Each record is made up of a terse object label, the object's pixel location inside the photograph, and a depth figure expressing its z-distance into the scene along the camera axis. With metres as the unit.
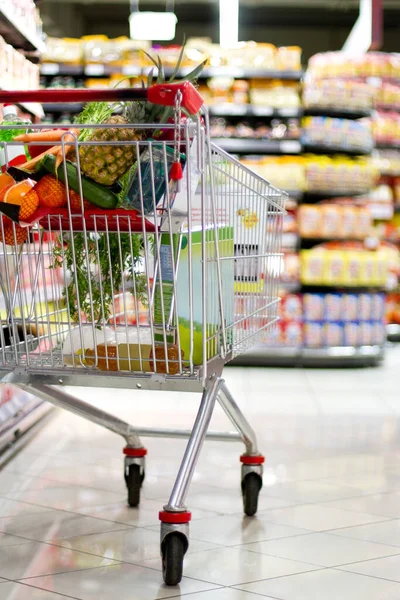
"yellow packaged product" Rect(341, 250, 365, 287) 6.66
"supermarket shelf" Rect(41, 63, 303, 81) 6.97
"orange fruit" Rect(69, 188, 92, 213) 2.07
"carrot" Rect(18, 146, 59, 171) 2.11
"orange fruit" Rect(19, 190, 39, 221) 2.05
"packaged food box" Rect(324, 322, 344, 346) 6.65
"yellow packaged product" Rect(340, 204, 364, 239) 6.73
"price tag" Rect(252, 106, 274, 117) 6.91
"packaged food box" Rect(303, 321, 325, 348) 6.65
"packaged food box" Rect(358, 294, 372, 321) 6.71
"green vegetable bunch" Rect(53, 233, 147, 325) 2.09
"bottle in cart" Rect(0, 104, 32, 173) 2.17
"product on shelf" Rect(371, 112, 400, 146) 8.72
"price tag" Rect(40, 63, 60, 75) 7.09
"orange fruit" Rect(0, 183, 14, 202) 2.06
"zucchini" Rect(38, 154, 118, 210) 2.04
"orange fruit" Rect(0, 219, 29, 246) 2.18
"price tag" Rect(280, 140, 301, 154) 6.88
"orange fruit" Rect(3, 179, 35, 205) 2.04
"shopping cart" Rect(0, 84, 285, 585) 1.97
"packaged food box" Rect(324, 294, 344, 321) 6.68
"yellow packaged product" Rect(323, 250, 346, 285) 6.64
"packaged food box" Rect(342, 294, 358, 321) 6.68
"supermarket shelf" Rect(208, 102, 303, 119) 6.91
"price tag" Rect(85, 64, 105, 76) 7.06
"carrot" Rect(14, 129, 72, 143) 2.13
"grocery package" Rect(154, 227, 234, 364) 2.04
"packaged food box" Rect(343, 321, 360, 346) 6.67
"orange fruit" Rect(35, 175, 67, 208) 2.07
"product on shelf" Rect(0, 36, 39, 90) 3.28
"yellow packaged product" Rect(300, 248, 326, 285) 6.66
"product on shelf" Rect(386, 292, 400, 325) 9.12
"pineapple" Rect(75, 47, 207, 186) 2.04
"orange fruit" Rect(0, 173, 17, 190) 2.10
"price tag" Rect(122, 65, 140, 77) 6.99
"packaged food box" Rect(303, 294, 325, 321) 6.68
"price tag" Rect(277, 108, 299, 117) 6.90
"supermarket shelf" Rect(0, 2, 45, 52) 3.33
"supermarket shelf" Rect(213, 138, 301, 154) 6.89
